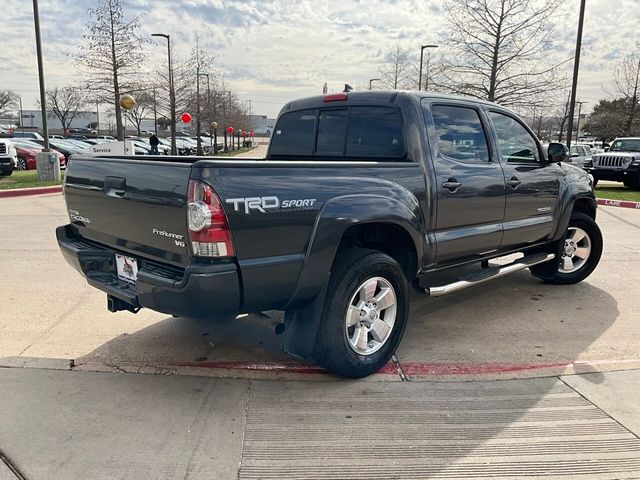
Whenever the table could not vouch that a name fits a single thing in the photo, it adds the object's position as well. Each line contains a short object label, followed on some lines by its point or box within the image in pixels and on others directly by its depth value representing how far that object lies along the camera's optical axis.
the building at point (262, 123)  137.88
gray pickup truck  2.96
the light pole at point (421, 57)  26.77
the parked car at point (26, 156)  20.97
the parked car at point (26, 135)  50.12
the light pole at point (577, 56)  18.44
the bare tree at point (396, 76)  31.64
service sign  15.20
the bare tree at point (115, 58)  19.78
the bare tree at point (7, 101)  70.46
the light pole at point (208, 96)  31.81
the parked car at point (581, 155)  21.08
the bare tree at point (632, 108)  32.79
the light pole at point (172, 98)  26.27
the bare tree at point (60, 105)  68.50
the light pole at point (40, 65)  15.25
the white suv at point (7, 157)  16.84
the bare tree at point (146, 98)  24.39
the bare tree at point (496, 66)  18.30
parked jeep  17.22
